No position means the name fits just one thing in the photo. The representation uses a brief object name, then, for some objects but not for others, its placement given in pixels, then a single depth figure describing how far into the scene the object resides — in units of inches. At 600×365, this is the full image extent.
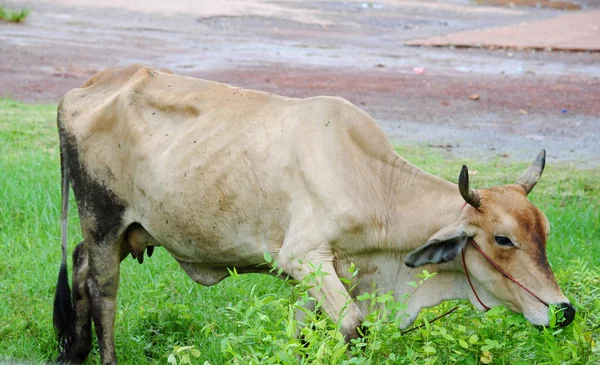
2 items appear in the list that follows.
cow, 306.8
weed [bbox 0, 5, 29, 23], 1179.8
